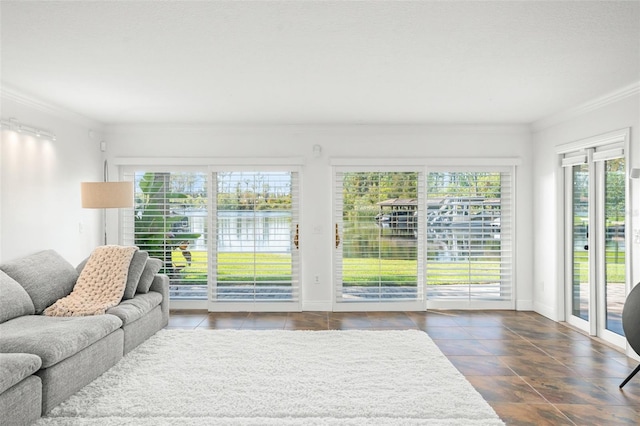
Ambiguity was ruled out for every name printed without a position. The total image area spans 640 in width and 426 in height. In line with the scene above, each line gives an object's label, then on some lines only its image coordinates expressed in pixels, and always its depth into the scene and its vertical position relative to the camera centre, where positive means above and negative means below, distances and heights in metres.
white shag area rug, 2.82 -1.29
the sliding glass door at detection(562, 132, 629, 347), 4.37 -0.27
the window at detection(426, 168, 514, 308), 5.97 -0.33
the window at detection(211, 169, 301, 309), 5.90 -0.34
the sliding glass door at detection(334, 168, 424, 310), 5.91 -0.37
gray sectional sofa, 2.64 -0.87
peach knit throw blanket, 3.79 -0.68
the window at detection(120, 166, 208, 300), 5.97 -0.14
